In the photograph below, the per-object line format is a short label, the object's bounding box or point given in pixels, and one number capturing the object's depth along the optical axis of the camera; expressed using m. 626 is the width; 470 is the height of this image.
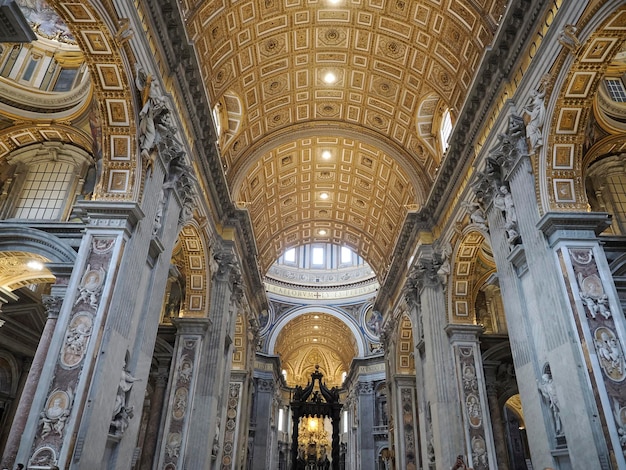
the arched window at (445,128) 15.25
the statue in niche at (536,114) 8.88
